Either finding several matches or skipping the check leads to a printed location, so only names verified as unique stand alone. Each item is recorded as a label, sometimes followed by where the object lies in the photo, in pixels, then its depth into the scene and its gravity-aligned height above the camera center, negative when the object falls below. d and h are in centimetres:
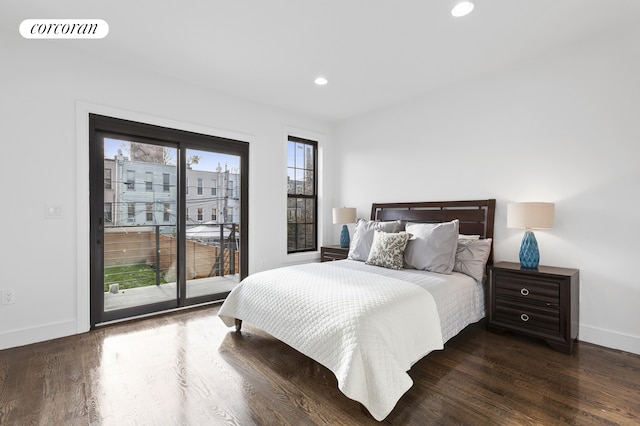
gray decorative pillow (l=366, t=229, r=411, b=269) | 295 -40
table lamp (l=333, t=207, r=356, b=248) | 428 -10
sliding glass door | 298 -9
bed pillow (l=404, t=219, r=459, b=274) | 281 -36
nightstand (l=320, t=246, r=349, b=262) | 404 -59
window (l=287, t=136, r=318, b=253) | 454 +25
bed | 163 -63
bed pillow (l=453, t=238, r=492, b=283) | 285 -45
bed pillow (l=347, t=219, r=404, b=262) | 341 -30
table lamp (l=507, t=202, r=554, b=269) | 254 -8
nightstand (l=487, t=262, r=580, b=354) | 241 -79
